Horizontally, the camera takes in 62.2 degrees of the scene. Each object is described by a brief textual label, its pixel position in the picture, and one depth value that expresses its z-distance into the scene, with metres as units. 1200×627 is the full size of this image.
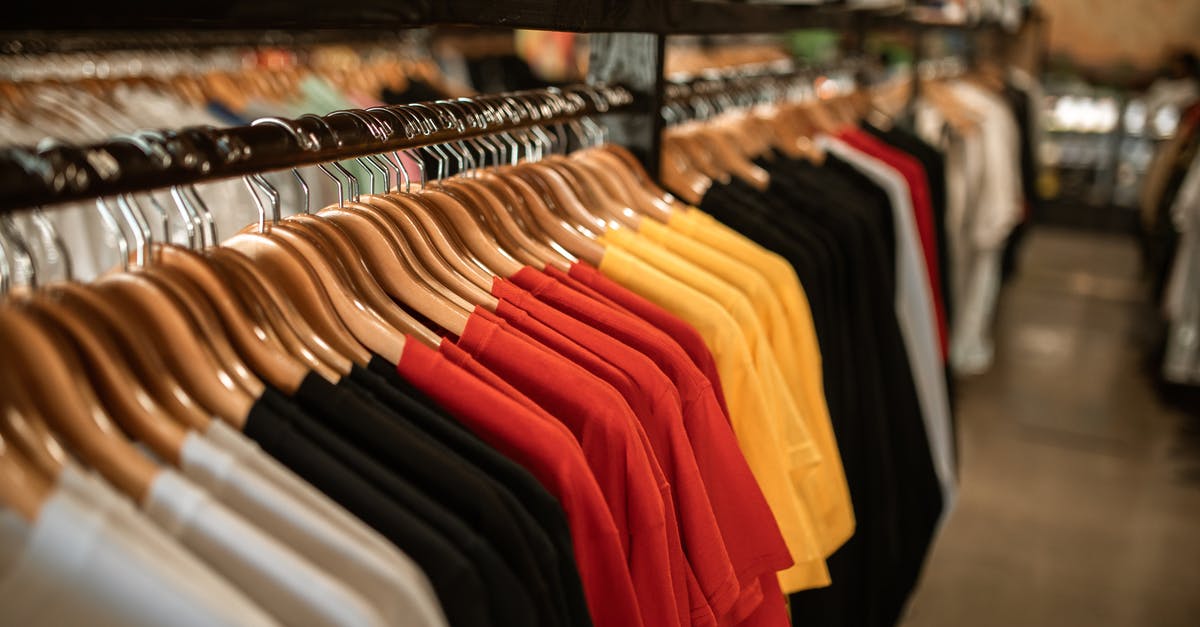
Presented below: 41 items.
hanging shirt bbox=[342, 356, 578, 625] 0.80
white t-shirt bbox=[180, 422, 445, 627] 0.66
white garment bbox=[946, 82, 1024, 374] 3.65
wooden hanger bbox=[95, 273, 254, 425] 0.75
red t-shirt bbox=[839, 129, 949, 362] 2.42
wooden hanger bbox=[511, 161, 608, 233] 1.33
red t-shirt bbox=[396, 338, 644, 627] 0.87
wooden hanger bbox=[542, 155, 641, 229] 1.40
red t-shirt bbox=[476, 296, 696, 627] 1.00
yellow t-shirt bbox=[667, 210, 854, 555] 1.36
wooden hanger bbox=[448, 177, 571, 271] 1.21
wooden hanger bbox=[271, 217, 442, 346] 0.96
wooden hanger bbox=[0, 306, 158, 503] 0.66
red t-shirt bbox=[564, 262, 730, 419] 1.15
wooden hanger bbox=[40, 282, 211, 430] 0.73
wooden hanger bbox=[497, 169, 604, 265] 1.27
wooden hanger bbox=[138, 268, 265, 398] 0.77
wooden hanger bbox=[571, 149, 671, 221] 1.45
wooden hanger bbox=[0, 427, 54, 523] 0.59
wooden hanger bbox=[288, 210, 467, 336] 1.00
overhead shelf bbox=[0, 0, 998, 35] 0.63
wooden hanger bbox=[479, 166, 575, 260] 1.25
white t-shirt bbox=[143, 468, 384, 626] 0.63
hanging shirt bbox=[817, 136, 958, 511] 2.05
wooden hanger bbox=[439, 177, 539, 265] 1.19
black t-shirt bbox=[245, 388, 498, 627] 0.72
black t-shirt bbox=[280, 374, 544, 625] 0.76
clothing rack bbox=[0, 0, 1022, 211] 0.66
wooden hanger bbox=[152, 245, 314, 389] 0.80
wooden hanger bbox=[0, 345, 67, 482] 0.63
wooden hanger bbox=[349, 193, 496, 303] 1.05
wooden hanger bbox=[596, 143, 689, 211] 1.52
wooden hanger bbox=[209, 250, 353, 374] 0.84
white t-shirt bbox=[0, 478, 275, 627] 0.58
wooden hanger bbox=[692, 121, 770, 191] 1.86
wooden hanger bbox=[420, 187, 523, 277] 1.15
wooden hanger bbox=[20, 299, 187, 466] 0.69
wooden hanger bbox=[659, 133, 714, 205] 1.65
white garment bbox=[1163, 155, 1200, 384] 4.18
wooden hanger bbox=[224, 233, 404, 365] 0.89
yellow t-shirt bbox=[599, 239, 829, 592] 1.21
